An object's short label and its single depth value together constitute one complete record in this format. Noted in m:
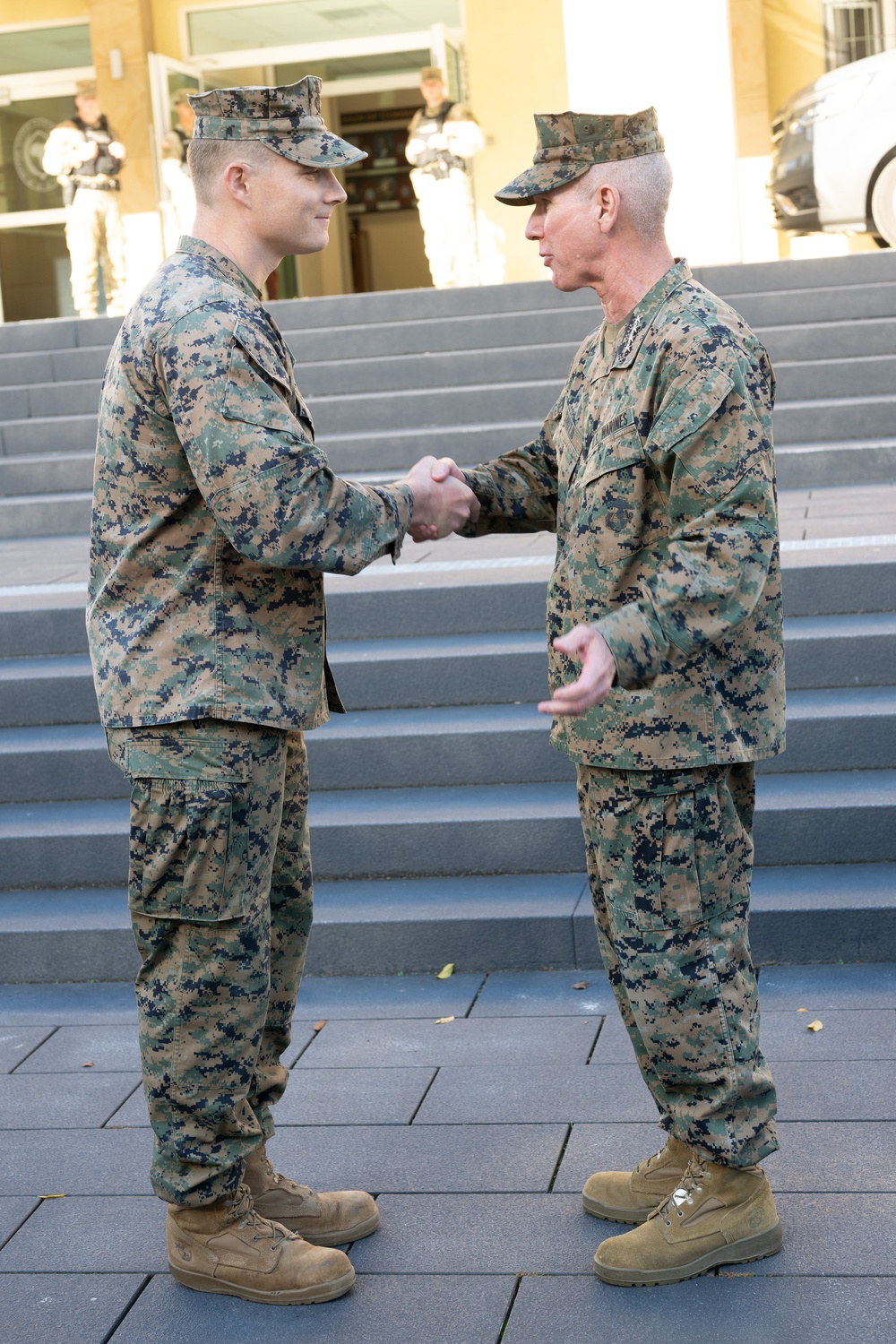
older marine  2.55
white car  10.50
